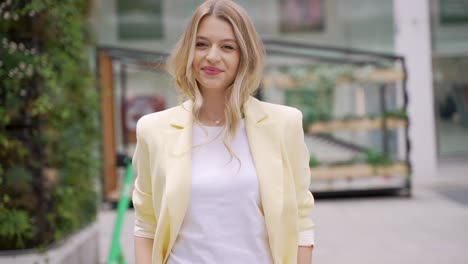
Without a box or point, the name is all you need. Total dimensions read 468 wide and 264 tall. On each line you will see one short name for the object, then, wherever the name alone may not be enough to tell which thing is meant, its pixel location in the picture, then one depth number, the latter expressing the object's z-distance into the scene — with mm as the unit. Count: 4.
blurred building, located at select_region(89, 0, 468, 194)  12570
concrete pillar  12305
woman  1940
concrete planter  4277
